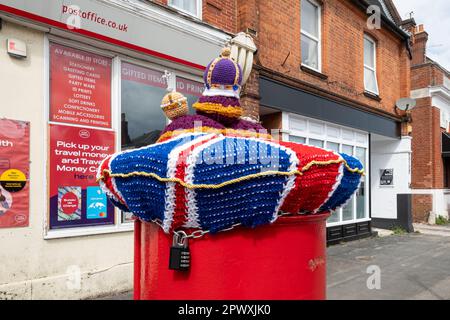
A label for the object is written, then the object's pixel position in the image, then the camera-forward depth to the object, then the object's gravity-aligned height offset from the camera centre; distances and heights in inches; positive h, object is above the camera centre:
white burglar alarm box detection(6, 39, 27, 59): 159.8 +54.7
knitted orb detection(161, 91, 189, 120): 63.8 +12.0
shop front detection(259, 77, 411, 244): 291.7 +37.0
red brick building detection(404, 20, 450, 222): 554.3 +51.0
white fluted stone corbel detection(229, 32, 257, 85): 237.9 +80.3
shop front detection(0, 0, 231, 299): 161.8 +30.2
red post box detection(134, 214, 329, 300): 49.1 -11.8
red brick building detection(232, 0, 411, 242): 278.7 +80.0
